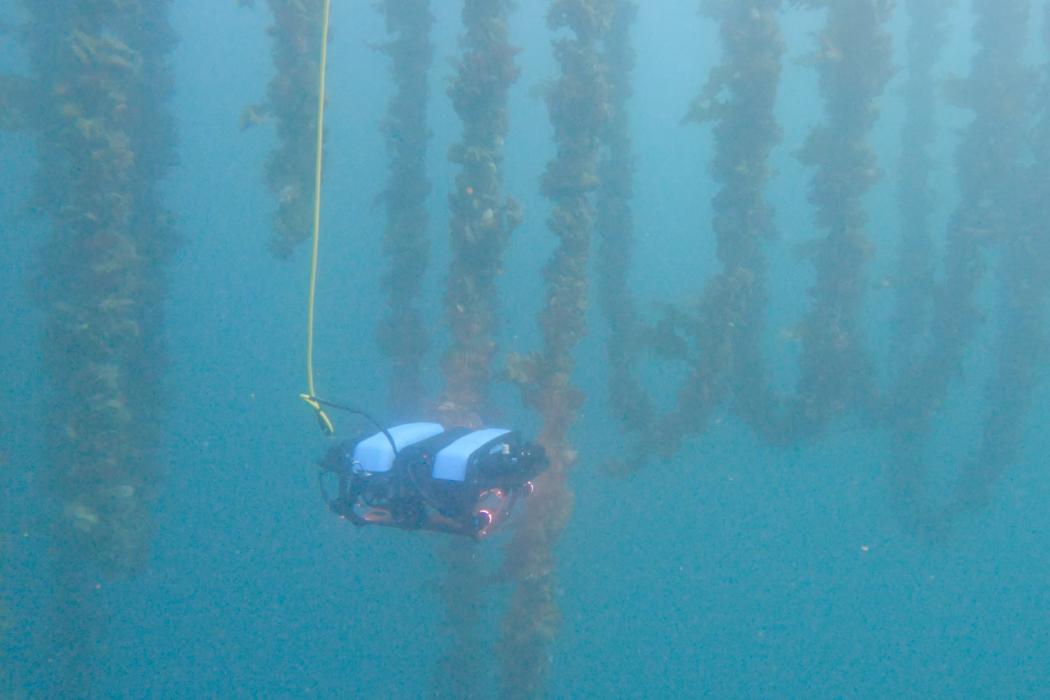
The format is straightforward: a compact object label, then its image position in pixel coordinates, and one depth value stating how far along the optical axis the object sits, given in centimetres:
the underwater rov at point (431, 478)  369
